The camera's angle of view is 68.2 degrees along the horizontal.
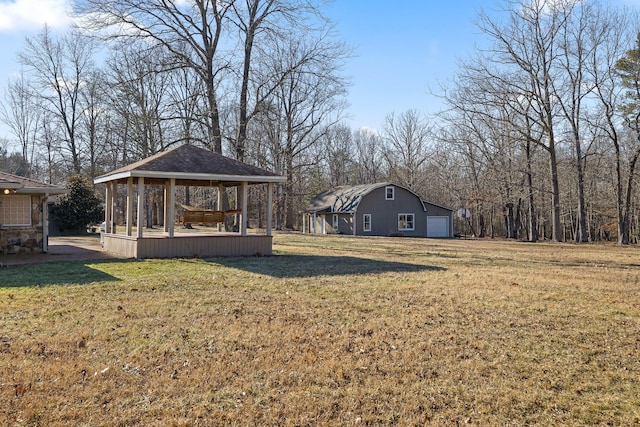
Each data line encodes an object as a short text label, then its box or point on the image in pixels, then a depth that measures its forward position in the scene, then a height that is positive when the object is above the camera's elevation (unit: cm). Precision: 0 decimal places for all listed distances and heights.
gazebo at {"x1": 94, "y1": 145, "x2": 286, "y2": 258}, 1231 +99
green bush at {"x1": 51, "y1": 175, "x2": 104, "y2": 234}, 2419 +135
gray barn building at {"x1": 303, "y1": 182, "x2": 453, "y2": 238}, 3192 +115
